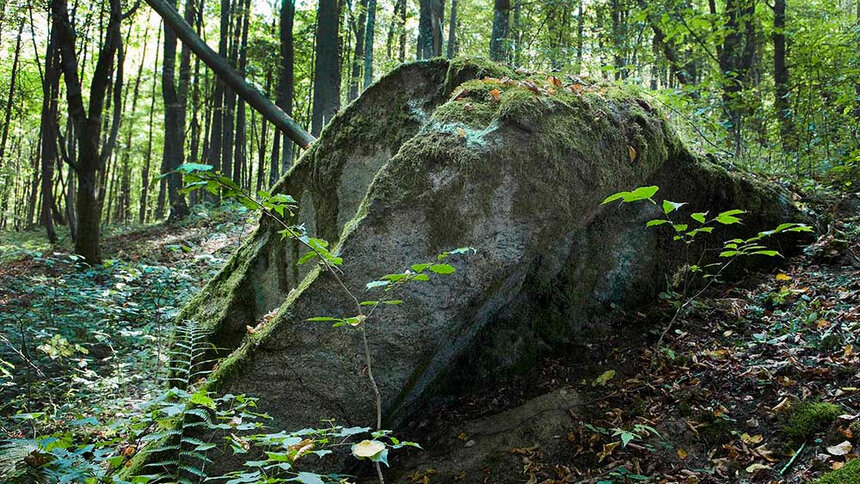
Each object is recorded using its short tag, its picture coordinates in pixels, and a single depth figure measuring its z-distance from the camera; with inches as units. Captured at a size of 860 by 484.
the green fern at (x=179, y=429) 83.7
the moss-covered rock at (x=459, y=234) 132.6
